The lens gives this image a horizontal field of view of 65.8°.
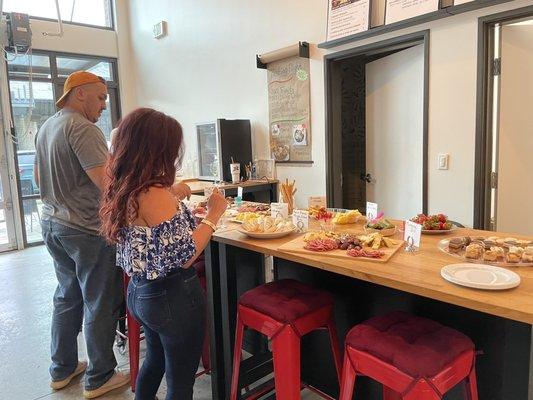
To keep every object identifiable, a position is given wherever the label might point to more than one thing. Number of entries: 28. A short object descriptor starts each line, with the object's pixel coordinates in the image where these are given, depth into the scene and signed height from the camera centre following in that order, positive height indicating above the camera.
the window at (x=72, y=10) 5.52 +2.09
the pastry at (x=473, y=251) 1.37 -0.36
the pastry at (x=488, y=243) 1.43 -0.36
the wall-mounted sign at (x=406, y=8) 2.87 +0.98
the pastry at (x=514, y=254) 1.30 -0.36
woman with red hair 1.34 -0.27
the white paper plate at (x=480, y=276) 1.11 -0.38
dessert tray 1.31 -0.36
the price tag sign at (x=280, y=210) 2.01 -0.29
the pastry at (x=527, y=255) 1.30 -0.36
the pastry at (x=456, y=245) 1.45 -0.36
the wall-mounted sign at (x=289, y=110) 3.96 +0.40
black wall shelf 2.63 +0.89
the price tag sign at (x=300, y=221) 1.85 -0.32
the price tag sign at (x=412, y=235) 1.47 -0.33
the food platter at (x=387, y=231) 1.72 -0.35
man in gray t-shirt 1.98 -0.34
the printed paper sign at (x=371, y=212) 1.91 -0.30
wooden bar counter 1.15 -0.64
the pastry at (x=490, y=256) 1.33 -0.37
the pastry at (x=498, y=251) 1.33 -0.36
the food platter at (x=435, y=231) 1.73 -0.36
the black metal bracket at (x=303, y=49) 3.77 +0.91
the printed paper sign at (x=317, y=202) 2.17 -0.28
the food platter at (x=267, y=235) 1.74 -0.35
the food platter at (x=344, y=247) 1.43 -0.37
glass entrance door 5.48 -0.72
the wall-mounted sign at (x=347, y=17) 3.29 +1.07
